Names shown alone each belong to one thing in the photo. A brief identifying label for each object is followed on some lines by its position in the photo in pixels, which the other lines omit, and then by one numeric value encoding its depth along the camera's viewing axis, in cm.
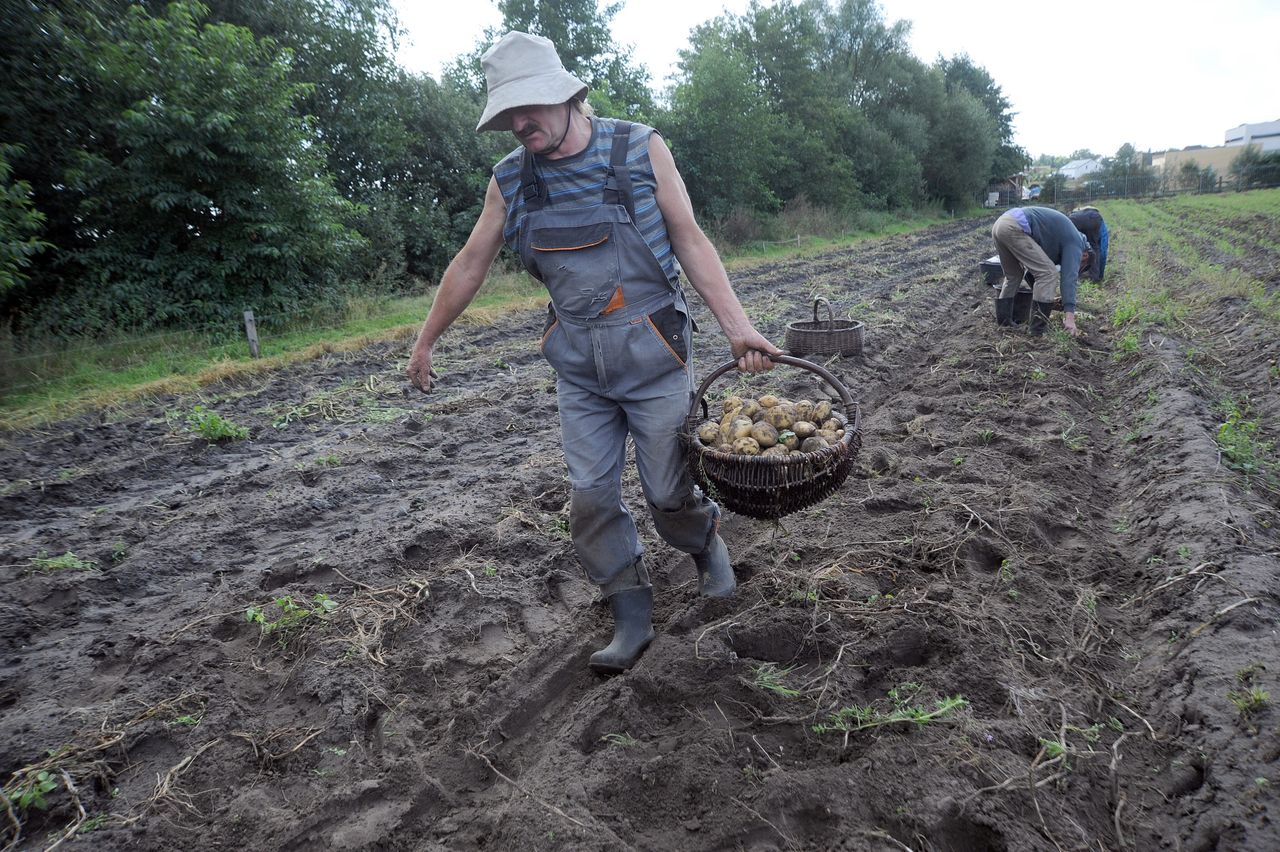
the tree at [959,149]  4453
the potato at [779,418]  318
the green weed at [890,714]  259
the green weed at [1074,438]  525
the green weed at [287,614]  343
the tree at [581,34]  2827
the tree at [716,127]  2467
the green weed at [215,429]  634
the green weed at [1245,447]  457
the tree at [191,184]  1066
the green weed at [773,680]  281
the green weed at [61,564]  409
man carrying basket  273
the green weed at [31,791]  242
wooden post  961
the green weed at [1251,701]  249
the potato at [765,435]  302
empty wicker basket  727
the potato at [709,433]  305
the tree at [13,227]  830
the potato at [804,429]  304
